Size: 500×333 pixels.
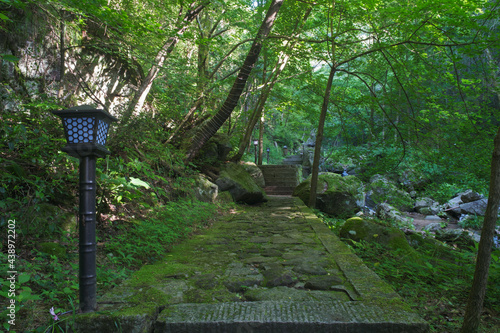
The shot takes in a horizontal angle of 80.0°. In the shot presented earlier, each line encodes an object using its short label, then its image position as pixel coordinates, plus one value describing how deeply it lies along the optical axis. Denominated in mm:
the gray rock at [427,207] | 11398
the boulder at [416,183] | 6812
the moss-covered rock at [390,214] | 7297
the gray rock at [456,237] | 5791
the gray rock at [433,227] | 8072
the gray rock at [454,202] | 10991
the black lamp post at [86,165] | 1983
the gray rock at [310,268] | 2947
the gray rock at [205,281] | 2582
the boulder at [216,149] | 8758
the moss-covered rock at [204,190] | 6726
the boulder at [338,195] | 8977
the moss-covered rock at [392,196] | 7675
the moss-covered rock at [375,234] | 4535
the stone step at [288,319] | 1823
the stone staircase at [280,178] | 13010
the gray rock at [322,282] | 2582
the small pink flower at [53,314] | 1758
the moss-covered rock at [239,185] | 8367
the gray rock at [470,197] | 10992
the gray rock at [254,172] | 11034
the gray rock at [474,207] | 10147
